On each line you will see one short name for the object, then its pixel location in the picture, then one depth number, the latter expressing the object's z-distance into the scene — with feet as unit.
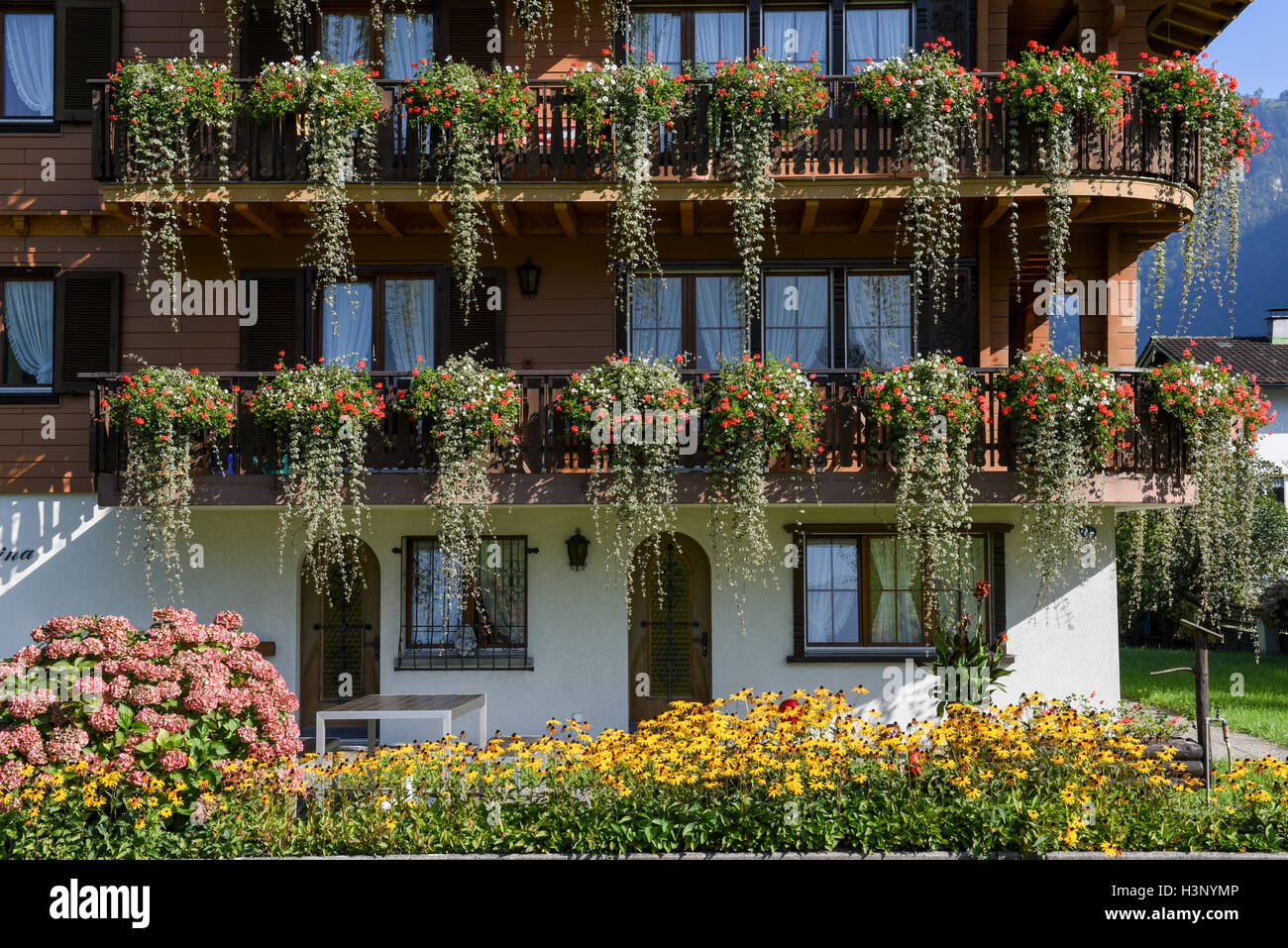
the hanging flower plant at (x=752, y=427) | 35.35
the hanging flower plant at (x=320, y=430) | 35.91
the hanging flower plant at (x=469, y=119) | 37.22
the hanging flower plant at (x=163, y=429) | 35.81
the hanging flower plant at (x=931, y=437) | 35.09
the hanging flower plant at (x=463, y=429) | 35.94
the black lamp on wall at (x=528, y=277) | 41.27
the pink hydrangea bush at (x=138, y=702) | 24.21
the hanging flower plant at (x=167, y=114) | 37.29
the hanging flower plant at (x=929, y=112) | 36.99
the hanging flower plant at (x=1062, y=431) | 35.19
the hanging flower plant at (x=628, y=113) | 37.04
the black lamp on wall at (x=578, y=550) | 40.04
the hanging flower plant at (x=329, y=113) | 37.11
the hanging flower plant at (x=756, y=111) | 37.01
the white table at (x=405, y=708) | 30.66
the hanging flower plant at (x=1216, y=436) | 35.76
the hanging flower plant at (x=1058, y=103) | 36.65
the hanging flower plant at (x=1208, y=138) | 37.65
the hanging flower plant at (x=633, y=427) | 35.76
